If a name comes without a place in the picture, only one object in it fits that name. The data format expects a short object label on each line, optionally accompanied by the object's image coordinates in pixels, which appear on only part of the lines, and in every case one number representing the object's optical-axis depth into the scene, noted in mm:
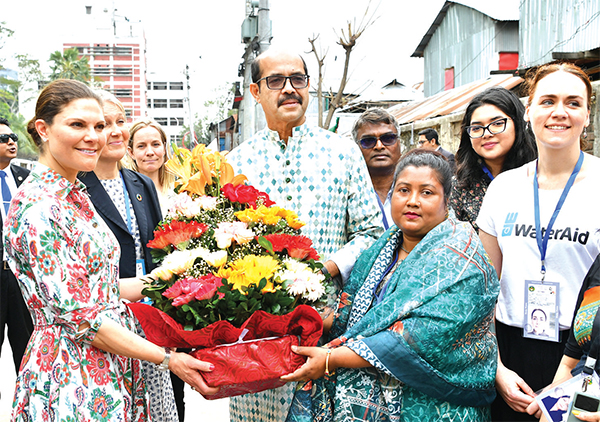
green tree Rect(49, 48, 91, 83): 54594
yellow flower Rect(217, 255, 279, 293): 1919
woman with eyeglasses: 3100
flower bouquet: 1890
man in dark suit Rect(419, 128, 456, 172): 7850
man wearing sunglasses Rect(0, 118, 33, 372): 3982
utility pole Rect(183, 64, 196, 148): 31695
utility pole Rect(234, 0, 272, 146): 7445
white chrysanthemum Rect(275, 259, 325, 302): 1987
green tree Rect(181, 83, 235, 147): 49844
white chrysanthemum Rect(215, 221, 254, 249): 2055
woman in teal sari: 2051
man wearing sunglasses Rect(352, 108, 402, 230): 3443
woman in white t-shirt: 2295
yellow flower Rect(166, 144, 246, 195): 2301
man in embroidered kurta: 2619
